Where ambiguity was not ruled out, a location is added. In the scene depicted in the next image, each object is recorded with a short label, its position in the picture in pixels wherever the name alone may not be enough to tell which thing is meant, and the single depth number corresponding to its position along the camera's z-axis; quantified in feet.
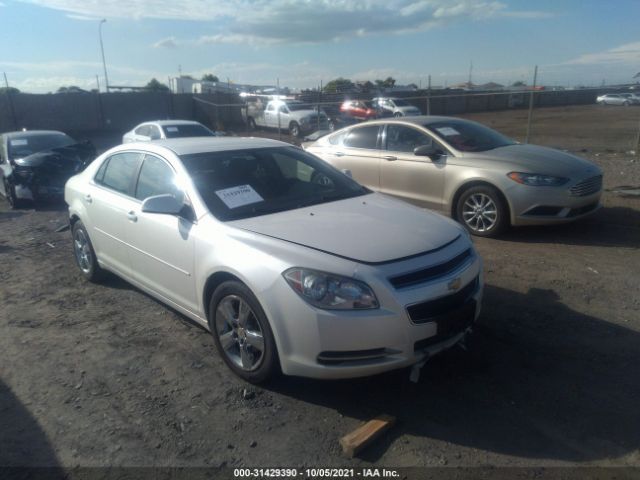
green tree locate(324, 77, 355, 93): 124.21
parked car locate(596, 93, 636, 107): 155.47
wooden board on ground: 9.16
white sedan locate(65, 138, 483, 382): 9.80
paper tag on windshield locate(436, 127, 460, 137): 24.07
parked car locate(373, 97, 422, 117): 95.35
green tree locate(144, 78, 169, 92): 201.95
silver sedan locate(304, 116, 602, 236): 20.80
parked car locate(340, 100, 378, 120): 85.25
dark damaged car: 34.01
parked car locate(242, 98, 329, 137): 77.66
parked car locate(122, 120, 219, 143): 47.12
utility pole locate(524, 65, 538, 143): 43.41
